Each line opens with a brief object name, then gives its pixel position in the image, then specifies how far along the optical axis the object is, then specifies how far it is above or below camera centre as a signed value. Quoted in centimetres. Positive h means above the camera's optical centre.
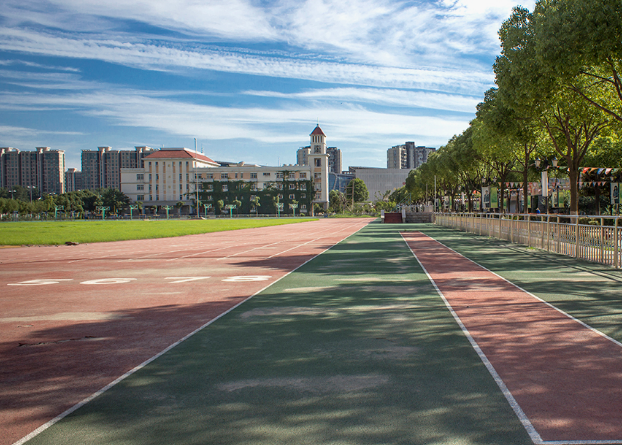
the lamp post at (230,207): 13527 +161
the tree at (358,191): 18750 +760
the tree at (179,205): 13662 +234
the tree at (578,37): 1498 +541
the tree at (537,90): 1898 +478
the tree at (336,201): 15112 +318
